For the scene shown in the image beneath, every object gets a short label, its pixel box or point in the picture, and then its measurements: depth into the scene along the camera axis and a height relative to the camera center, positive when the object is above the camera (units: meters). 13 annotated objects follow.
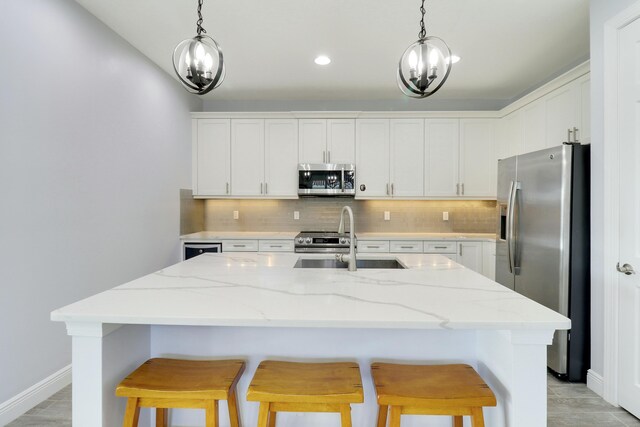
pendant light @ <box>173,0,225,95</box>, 1.77 +0.71
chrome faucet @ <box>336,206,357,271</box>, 2.07 -0.24
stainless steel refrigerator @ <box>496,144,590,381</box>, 2.58 -0.23
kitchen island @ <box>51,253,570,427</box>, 1.25 -0.42
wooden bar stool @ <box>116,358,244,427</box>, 1.28 -0.61
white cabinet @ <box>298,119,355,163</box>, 4.66 +0.92
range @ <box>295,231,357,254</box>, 4.36 -0.38
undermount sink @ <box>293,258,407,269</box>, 2.82 -0.40
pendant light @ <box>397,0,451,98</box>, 1.76 +0.71
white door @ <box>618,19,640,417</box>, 2.12 -0.02
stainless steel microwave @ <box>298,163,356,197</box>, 4.60 +0.40
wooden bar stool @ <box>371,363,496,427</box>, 1.25 -0.62
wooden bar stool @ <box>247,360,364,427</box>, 1.24 -0.61
